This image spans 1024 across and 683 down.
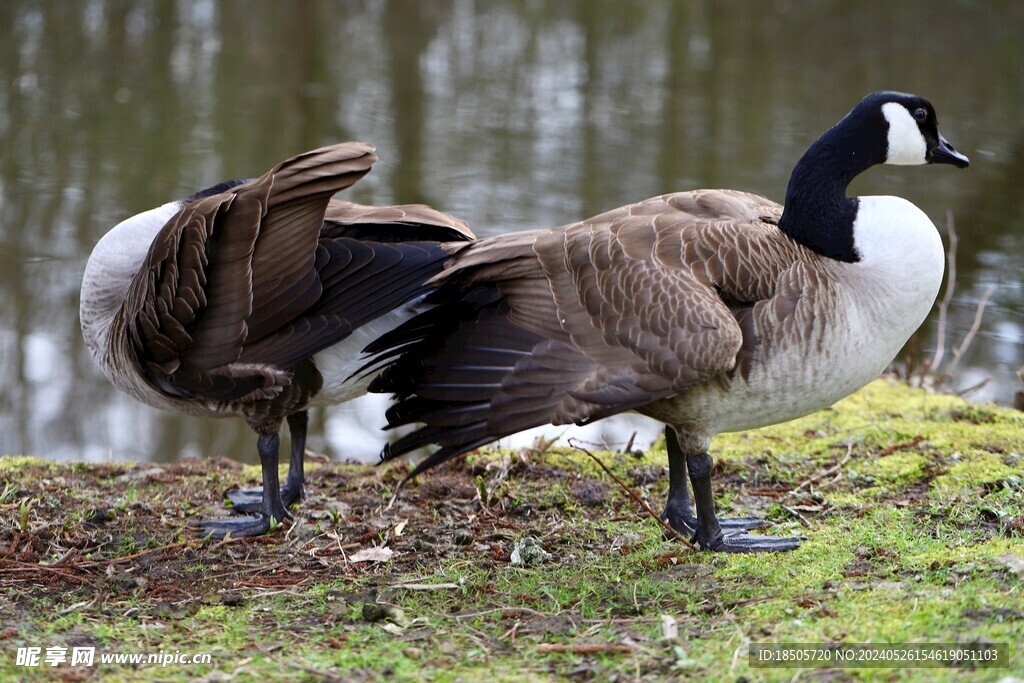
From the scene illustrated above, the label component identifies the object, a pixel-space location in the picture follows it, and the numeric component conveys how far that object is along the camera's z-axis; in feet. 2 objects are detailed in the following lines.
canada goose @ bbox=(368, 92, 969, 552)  28.78
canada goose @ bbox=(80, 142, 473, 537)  32.42
